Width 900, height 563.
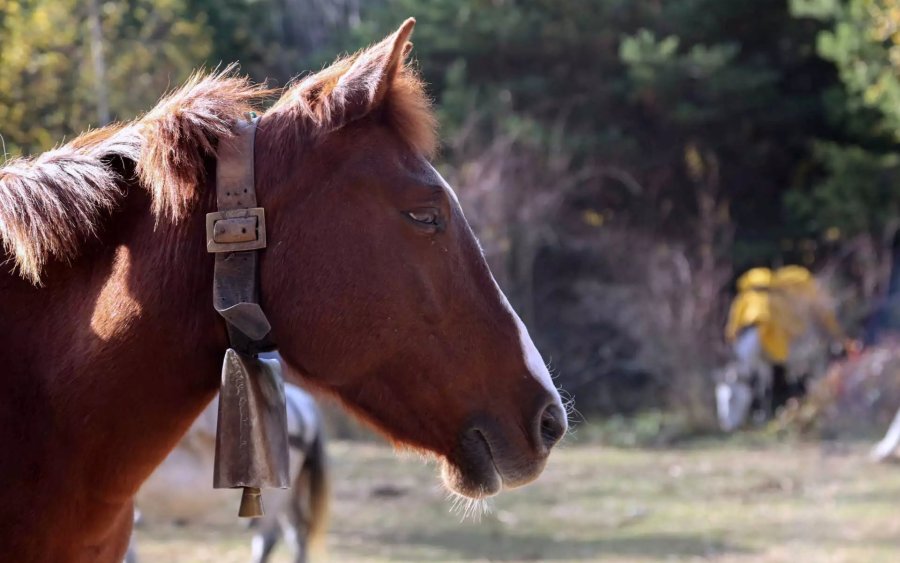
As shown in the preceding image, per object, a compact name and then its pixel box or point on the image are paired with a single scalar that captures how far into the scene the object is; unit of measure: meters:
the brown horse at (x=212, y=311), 5.29
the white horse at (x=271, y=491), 10.56
